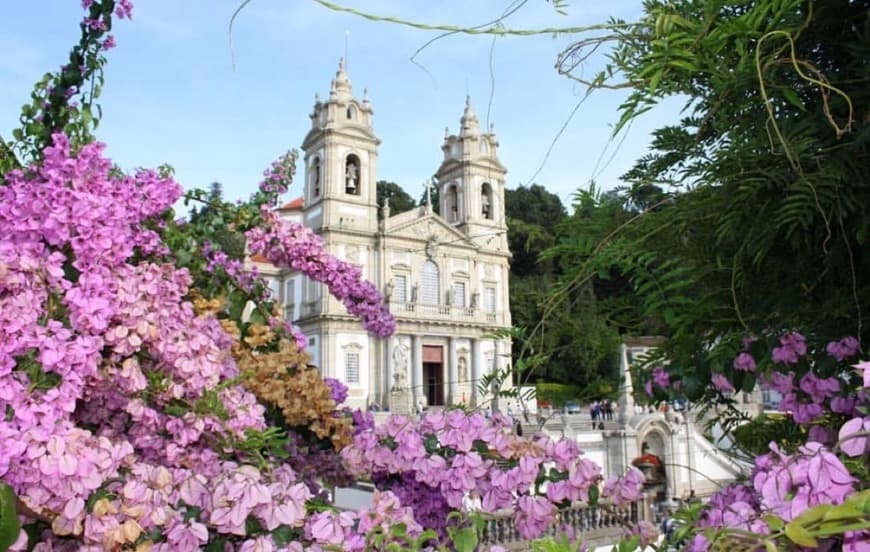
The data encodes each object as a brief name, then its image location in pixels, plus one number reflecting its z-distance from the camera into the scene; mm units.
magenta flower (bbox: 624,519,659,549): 1199
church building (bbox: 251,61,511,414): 26375
